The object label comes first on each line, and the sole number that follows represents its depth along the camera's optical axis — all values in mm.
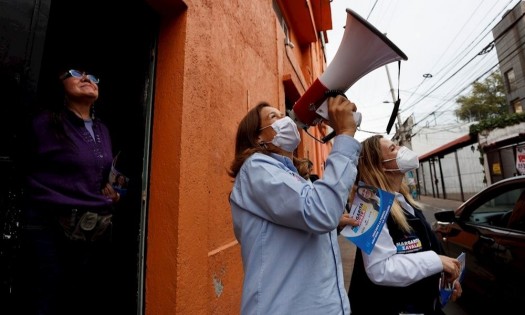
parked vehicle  2471
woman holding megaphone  1088
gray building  17828
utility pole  22323
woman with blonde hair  1400
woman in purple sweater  1326
